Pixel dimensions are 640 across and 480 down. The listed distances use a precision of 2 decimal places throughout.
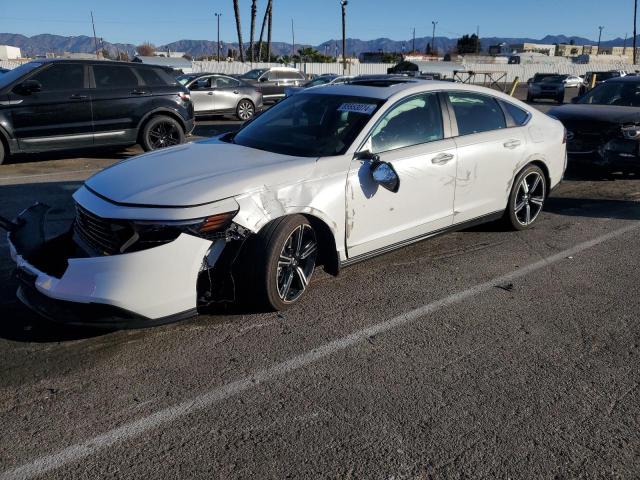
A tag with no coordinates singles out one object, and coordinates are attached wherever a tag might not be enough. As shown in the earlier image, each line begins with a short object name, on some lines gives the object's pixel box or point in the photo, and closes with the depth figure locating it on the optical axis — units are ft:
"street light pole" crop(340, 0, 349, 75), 158.71
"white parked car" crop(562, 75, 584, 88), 113.97
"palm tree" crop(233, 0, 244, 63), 164.55
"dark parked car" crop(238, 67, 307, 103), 76.89
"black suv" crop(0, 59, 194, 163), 30.71
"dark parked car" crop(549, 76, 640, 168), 28.07
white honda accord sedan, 11.49
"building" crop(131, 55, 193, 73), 144.46
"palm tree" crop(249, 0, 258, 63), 168.76
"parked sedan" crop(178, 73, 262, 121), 56.08
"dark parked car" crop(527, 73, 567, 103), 105.19
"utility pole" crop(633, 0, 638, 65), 222.48
